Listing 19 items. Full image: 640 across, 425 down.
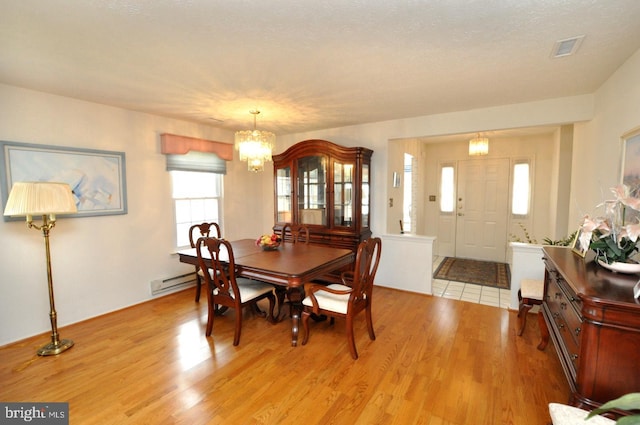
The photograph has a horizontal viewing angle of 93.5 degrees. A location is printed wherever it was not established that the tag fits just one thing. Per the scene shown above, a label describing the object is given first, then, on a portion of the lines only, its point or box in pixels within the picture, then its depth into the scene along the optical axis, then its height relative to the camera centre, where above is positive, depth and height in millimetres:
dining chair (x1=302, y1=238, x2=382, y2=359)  2457 -913
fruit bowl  3209 -509
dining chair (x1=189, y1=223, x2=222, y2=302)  3617 -499
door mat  4480 -1292
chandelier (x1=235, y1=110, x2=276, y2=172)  3055 +502
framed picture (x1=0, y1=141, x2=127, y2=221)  2643 +245
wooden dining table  2463 -613
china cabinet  3955 +69
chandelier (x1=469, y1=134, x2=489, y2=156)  4591 +728
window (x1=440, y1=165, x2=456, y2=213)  6012 +96
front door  5555 -290
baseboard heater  3730 -1137
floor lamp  2307 -73
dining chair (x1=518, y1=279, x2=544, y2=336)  2699 -942
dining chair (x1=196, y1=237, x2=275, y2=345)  2561 -869
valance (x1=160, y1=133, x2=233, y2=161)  3695 +659
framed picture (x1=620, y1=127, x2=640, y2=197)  1947 +210
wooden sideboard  1348 -683
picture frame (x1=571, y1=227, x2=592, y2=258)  1717 -265
